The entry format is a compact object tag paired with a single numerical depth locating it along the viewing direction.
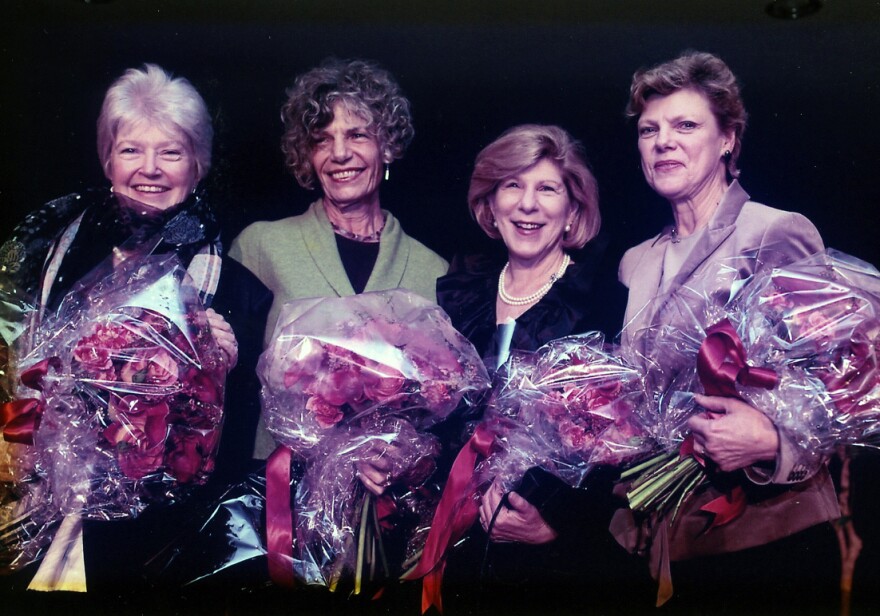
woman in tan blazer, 2.10
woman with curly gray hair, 2.33
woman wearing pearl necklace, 2.18
